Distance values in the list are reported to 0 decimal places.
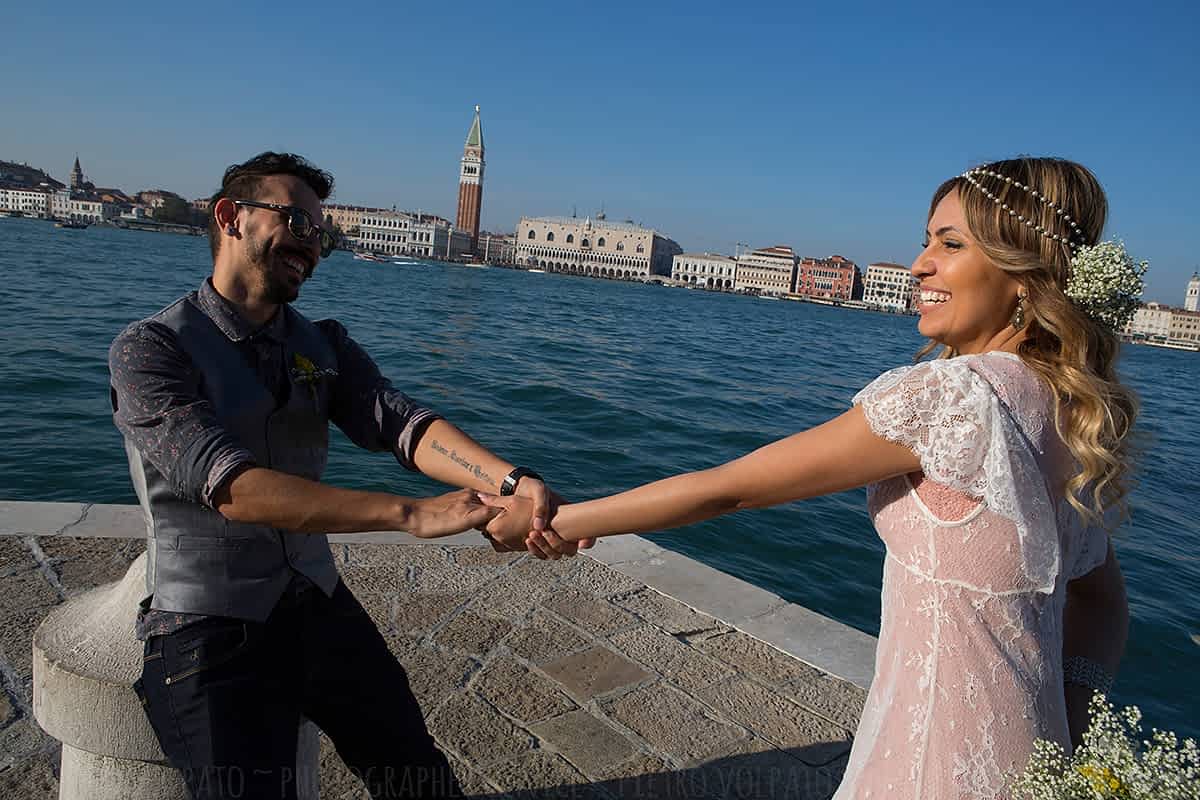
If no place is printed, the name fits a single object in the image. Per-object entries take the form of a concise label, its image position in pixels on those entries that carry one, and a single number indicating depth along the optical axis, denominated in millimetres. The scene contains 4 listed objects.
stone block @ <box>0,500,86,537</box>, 3441
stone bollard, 1550
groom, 1465
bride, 1223
